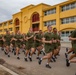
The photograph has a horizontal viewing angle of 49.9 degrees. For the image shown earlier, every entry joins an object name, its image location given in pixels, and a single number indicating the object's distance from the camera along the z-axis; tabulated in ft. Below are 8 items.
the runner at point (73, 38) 10.06
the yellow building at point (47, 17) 52.84
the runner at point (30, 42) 15.17
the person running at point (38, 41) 15.81
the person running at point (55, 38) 12.33
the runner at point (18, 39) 17.09
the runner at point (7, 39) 19.08
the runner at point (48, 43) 11.71
